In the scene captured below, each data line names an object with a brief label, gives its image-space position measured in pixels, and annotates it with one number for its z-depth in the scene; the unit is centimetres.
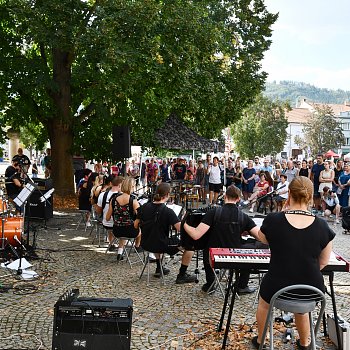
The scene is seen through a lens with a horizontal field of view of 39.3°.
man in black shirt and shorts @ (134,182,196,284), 745
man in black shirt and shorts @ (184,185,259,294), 648
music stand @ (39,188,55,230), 1050
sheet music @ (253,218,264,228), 670
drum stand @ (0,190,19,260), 884
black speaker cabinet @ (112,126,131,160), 1302
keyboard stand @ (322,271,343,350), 483
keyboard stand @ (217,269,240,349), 494
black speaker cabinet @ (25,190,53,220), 1291
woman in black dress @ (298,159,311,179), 1741
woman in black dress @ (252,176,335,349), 413
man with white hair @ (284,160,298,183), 1797
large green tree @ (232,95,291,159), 5016
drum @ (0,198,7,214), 945
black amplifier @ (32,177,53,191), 1350
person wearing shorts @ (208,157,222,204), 1847
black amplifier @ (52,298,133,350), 411
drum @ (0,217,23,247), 905
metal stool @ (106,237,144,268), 875
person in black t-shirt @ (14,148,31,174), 1337
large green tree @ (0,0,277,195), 1323
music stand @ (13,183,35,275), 831
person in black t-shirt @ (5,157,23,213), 1262
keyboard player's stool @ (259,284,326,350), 403
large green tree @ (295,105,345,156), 5731
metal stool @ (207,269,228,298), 664
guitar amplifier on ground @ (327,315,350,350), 480
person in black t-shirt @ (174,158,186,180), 2003
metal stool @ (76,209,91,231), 1260
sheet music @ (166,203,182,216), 806
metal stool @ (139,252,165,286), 755
